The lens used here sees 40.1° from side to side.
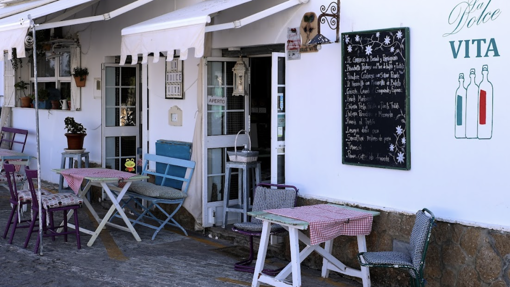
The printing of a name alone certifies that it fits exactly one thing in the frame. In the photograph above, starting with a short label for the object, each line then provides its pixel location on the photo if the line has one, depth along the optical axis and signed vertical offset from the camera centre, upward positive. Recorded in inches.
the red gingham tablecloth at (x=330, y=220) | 232.1 -36.2
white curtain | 344.8 -29.0
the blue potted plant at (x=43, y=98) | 492.4 +9.9
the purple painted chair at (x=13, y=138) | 514.0 -20.0
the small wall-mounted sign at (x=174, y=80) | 366.3 +17.6
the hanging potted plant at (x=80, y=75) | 455.5 +24.3
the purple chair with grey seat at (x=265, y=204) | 271.0 -36.9
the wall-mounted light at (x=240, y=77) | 341.7 +17.9
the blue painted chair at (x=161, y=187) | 335.6 -37.0
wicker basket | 331.3 -20.0
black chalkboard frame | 249.4 -1.6
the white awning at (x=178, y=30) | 266.8 +33.4
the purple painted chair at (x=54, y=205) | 303.6 -40.3
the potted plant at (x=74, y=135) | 427.8 -13.9
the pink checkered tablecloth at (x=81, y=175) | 320.8 -29.1
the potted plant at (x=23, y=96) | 531.3 +12.5
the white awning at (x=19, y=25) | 298.0 +37.8
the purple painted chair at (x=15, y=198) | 316.8 -39.4
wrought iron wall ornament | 274.0 +38.2
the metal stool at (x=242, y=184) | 330.3 -34.1
